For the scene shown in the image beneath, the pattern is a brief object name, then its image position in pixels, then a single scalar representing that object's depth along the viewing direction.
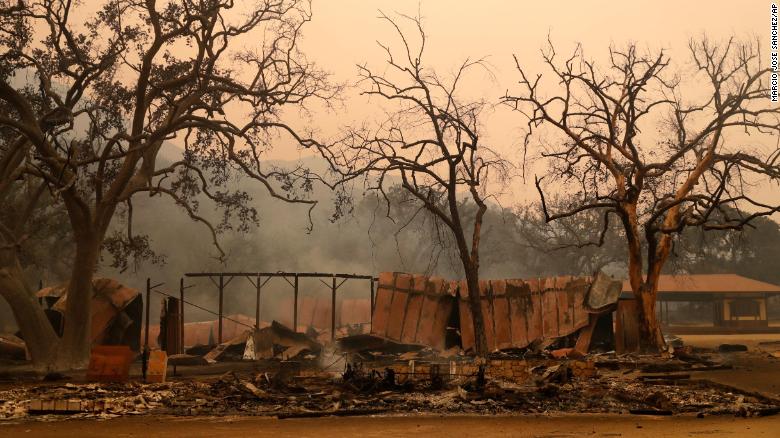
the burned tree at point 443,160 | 23.52
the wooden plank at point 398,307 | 26.89
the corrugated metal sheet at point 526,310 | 25.73
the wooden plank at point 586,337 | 25.19
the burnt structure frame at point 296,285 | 27.11
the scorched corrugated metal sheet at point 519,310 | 26.14
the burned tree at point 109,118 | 20.75
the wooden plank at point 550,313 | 25.81
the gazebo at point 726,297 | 50.34
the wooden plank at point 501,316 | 26.25
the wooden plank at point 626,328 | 24.11
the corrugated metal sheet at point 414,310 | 26.62
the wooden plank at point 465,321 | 26.20
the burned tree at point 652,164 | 23.86
